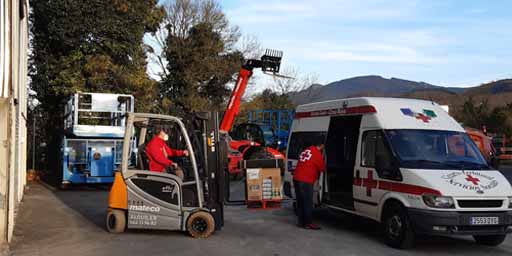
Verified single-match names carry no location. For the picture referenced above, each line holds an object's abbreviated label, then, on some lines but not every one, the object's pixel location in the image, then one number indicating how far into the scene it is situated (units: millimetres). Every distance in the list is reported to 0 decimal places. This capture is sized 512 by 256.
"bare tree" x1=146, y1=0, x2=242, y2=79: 35156
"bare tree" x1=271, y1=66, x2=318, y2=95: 46062
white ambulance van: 8914
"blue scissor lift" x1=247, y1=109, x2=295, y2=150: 24969
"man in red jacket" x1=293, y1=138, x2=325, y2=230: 11281
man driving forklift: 10281
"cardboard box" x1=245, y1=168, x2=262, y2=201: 11562
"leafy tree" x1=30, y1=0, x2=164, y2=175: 22797
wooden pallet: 11648
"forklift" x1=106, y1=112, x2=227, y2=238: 10234
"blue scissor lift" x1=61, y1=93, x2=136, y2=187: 18250
